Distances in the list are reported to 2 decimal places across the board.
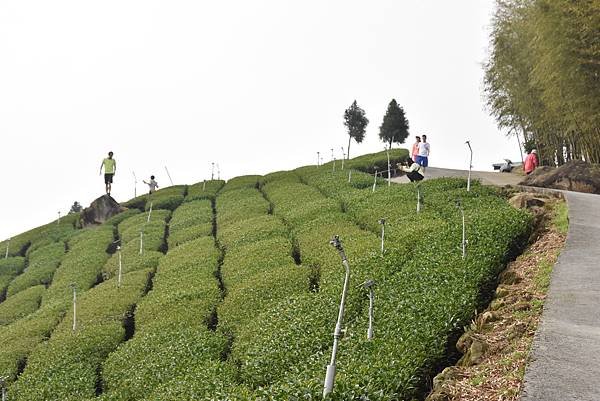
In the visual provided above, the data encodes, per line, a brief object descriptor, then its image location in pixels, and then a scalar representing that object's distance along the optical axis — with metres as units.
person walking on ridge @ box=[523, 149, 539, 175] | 36.13
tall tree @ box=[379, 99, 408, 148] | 74.81
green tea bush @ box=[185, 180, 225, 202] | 49.31
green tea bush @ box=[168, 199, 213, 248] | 36.22
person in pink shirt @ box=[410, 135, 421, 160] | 34.02
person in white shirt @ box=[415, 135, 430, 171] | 33.94
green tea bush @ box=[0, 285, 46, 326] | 29.98
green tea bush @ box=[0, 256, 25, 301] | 37.72
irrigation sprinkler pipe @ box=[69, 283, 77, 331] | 23.23
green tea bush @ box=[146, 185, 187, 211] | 48.78
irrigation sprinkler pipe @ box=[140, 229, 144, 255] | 34.12
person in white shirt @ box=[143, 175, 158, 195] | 55.50
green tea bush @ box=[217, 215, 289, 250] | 30.59
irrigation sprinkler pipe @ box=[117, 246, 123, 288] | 28.40
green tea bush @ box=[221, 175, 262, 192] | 50.29
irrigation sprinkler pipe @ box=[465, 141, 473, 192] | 25.73
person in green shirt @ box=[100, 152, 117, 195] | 43.59
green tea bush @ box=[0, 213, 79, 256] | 46.89
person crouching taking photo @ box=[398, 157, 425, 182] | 33.53
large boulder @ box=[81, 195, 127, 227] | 48.88
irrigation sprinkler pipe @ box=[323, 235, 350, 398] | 9.56
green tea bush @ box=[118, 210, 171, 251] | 36.47
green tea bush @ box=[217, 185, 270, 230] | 37.66
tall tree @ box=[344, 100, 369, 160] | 83.06
